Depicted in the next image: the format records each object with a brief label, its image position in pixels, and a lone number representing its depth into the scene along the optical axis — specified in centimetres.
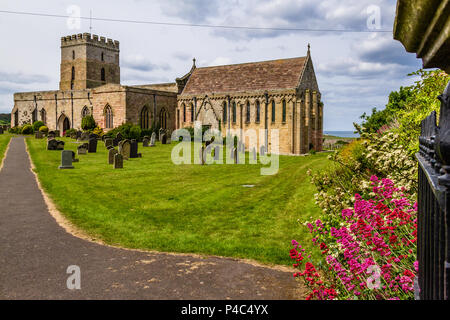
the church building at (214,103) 3778
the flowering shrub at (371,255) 427
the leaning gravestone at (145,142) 3353
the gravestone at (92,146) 2702
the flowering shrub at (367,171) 765
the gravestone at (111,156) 2158
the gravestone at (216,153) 2398
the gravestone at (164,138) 3569
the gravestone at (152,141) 3356
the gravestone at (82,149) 2583
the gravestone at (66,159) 1939
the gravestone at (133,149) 2489
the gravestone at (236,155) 2348
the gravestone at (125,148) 2377
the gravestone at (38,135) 4012
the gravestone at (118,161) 1997
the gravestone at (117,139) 3161
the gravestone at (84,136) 3681
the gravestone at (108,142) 3016
